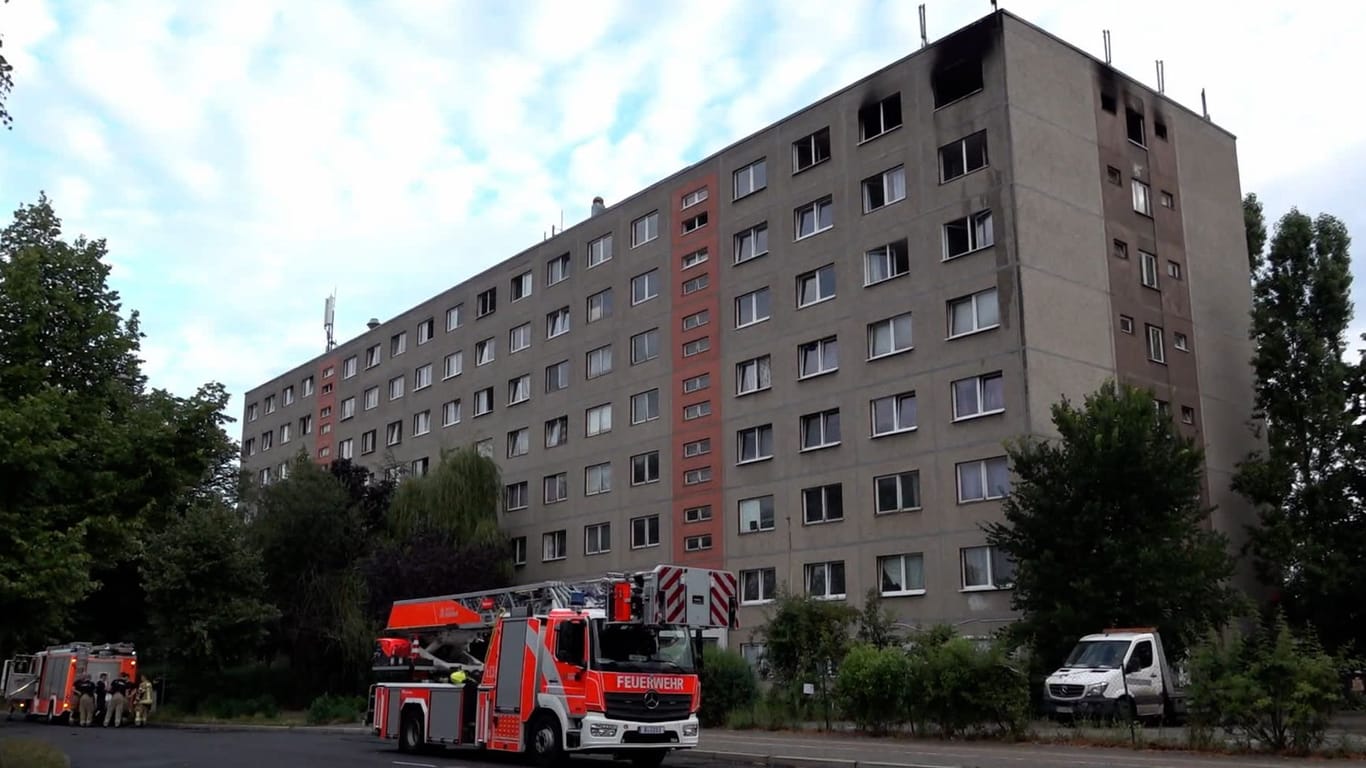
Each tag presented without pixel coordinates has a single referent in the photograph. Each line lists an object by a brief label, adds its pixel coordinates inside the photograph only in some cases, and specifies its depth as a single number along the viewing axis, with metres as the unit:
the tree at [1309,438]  35.34
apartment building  34.12
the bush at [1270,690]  17.77
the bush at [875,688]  23.50
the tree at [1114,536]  27.23
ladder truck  18.17
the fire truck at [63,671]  39.09
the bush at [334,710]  35.62
